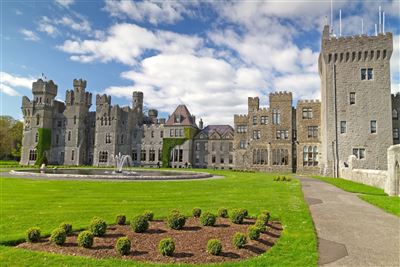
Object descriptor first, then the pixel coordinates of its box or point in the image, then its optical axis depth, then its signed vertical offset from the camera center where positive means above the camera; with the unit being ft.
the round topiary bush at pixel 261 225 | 31.69 -6.84
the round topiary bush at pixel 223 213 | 40.88 -7.22
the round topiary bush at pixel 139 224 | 33.19 -7.25
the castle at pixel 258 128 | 145.59 +19.47
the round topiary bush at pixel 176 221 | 34.47 -7.11
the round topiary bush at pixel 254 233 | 30.00 -7.17
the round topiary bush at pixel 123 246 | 26.50 -7.79
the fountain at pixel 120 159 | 217.44 -1.82
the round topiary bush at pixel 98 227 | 31.55 -7.36
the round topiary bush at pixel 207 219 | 35.78 -7.09
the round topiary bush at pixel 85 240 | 28.17 -7.73
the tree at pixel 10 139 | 269.85 +13.13
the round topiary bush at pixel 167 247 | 26.22 -7.69
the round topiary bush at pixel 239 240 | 27.87 -7.37
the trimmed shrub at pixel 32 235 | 30.22 -7.94
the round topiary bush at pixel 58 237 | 29.04 -7.75
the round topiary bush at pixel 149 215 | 35.45 -6.89
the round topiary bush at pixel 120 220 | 36.50 -7.55
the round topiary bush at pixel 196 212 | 40.45 -7.11
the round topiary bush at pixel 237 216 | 36.96 -6.93
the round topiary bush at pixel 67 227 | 31.48 -7.49
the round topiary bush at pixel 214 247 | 26.27 -7.62
